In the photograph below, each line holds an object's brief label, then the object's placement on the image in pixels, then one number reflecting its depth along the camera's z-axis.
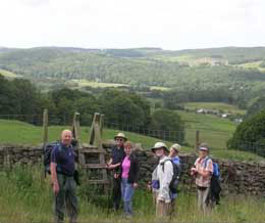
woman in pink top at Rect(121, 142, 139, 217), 12.48
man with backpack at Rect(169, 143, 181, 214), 11.07
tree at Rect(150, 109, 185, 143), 48.50
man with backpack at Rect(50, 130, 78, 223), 9.81
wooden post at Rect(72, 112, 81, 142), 15.68
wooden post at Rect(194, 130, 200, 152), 16.99
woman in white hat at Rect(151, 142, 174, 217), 10.89
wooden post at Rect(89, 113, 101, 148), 15.45
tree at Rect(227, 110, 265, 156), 42.18
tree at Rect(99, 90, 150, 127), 45.44
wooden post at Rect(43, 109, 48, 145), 15.27
